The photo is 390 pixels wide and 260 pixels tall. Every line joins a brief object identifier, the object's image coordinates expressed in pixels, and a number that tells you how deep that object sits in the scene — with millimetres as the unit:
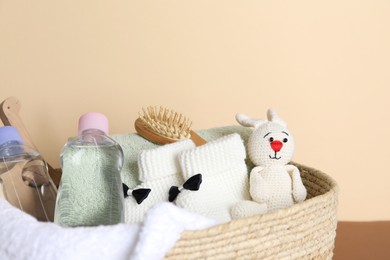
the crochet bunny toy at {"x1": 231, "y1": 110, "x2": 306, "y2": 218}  679
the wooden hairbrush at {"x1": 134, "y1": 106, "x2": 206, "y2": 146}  742
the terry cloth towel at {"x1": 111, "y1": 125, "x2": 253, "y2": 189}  703
